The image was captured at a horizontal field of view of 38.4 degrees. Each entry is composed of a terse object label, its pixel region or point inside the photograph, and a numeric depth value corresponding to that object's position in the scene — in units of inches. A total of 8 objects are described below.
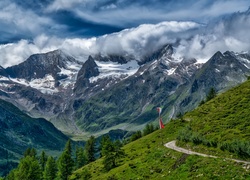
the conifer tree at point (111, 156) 4345.5
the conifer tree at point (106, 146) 4471.0
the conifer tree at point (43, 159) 6545.8
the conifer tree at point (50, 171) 5334.6
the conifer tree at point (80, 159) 6327.8
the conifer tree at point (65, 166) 5019.7
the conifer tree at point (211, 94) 6809.1
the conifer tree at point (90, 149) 6361.2
